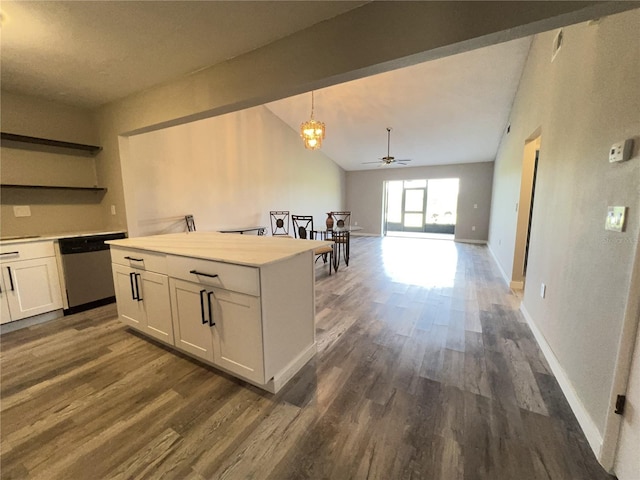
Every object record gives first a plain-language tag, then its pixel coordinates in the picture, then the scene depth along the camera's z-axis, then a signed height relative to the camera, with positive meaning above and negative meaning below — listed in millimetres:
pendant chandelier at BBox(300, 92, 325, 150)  4580 +1325
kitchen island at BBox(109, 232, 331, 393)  1587 -622
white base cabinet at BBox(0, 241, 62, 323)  2467 -693
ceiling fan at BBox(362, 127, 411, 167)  5838 +1409
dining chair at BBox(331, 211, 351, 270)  4927 -593
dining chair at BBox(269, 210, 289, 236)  6098 -326
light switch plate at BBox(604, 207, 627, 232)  1227 -62
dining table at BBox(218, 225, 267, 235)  5109 -414
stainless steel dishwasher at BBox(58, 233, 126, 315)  2795 -675
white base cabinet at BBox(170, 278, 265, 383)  1598 -777
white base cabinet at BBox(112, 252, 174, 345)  2051 -753
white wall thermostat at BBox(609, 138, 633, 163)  1202 +259
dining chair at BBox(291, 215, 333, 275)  4289 -509
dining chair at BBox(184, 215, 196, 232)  4332 -224
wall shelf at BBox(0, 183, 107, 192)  2639 +253
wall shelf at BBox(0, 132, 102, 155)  2684 +742
